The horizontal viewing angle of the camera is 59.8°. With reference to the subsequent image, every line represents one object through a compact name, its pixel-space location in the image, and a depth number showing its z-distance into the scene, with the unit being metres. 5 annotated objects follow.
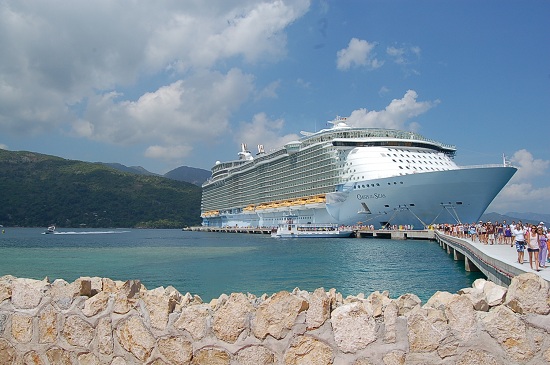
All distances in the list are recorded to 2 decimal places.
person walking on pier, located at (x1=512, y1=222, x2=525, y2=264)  15.09
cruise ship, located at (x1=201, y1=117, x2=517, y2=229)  50.19
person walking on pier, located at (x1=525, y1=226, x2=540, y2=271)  12.58
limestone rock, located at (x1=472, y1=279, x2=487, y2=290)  3.89
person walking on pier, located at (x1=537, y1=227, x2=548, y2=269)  13.04
